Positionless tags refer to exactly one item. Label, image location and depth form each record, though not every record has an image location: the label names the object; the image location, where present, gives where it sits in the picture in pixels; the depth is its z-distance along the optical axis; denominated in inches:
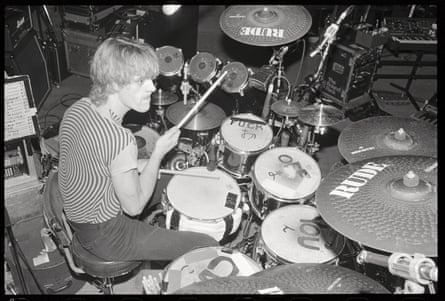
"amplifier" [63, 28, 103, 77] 184.5
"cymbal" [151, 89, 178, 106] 147.8
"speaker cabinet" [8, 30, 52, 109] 153.8
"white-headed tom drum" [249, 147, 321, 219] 106.3
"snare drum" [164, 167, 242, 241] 97.9
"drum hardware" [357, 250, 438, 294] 52.4
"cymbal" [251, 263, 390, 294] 61.6
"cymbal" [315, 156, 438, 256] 62.6
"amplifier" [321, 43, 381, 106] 180.1
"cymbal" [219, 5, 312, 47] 124.7
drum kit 63.1
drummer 78.5
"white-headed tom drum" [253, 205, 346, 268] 91.5
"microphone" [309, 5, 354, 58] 116.0
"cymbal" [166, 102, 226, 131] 136.7
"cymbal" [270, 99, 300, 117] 127.6
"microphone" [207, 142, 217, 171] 132.7
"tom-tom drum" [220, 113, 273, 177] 122.8
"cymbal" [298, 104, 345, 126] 122.9
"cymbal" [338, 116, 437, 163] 95.0
